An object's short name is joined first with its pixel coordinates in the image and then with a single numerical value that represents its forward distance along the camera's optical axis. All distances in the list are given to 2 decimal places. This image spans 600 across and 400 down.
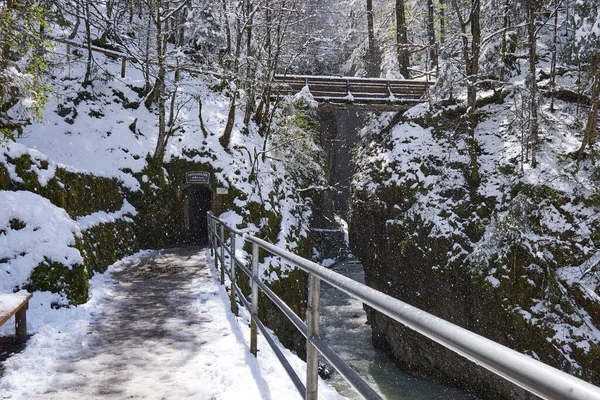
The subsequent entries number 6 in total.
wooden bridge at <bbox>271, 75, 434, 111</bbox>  21.78
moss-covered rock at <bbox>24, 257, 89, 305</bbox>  7.07
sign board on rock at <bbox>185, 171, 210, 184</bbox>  18.34
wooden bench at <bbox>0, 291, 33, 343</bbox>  5.11
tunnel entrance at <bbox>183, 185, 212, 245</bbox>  22.62
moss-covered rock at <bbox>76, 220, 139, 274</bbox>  10.59
